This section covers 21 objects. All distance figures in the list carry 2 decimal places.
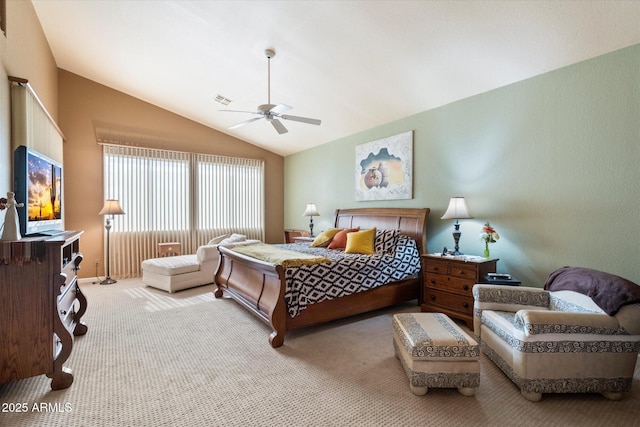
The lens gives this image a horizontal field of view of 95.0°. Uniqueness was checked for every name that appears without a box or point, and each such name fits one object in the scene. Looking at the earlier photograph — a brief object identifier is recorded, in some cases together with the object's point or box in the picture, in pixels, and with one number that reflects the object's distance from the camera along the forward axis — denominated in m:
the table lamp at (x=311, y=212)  5.99
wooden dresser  2.00
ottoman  2.01
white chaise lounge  4.62
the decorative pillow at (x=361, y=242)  3.96
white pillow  5.30
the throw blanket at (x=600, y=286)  1.98
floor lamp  5.07
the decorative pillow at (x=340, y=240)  4.44
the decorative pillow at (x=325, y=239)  4.70
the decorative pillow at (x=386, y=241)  4.00
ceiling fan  3.23
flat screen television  2.61
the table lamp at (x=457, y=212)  3.43
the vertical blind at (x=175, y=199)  5.64
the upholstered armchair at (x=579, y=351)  1.96
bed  2.82
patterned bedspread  2.91
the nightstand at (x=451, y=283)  3.15
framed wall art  4.52
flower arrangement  3.24
